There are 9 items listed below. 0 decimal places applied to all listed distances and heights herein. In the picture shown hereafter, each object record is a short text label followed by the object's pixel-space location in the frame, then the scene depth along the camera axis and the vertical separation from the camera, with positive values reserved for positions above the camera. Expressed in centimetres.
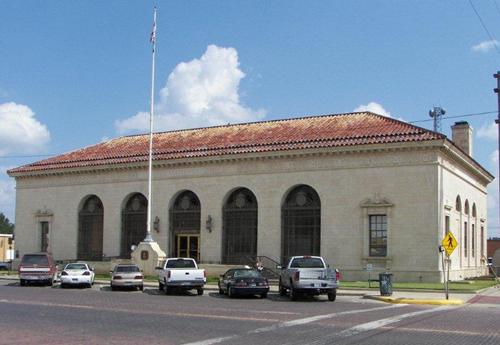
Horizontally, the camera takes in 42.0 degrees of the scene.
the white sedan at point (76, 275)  3394 -218
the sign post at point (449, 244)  2717 -17
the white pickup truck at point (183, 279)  2980 -198
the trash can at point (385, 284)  2814 -195
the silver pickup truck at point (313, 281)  2630 -177
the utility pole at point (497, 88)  3404 +800
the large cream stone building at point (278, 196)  3728 +268
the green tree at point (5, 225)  17724 +214
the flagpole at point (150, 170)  4103 +410
